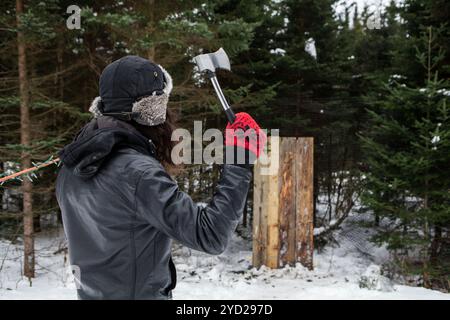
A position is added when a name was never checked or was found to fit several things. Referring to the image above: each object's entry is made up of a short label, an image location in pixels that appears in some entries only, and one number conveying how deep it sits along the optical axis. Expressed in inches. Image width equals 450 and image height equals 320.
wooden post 307.9
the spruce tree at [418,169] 285.9
